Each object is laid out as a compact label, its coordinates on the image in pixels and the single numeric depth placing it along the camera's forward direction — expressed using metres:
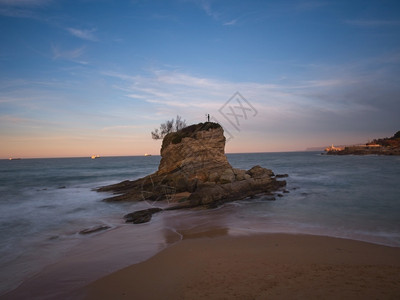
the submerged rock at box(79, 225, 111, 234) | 11.48
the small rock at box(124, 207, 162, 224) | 12.89
